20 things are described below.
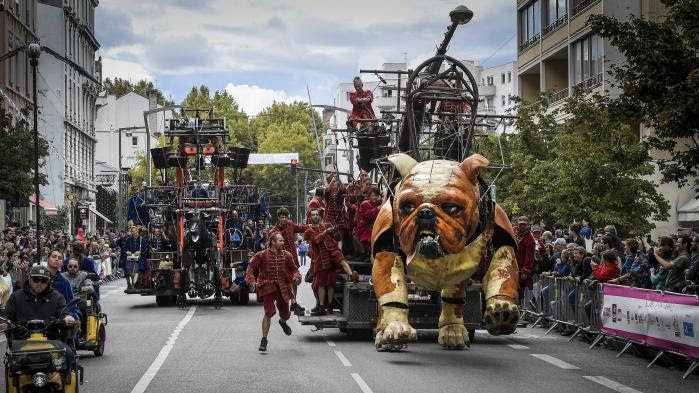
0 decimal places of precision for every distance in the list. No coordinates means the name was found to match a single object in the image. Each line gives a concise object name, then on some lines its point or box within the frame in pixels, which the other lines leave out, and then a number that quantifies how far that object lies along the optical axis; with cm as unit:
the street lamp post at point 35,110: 2677
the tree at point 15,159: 3509
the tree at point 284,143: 10862
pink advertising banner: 1465
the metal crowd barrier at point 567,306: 1881
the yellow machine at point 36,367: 1068
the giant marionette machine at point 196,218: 2625
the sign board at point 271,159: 9982
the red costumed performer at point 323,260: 1977
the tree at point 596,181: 2980
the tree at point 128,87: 11964
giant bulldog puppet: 1307
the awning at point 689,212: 3600
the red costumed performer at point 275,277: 1736
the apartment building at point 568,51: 3816
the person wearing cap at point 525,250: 1845
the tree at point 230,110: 12350
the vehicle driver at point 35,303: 1151
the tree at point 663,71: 1680
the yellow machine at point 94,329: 1612
